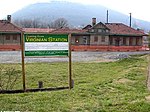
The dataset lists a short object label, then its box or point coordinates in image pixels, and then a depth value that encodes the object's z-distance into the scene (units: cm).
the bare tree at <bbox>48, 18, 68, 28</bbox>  8071
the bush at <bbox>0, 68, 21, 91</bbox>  933
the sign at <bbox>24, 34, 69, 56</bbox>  740
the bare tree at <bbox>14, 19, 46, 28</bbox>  8914
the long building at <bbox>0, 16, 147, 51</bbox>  4253
